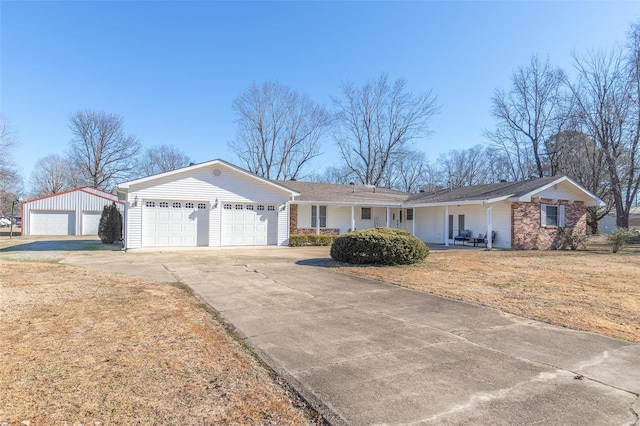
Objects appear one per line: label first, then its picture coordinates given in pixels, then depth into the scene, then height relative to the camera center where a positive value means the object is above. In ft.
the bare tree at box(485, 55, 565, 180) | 101.91 +32.14
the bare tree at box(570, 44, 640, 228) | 79.15 +21.84
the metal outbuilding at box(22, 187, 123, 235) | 101.19 +1.85
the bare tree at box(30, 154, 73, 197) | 164.04 +19.43
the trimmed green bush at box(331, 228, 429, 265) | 36.86 -2.73
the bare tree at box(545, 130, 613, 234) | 93.15 +16.30
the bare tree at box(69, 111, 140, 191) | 141.18 +26.83
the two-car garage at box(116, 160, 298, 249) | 56.13 +1.98
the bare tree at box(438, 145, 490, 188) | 151.47 +22.75
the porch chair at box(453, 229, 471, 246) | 68.54 -2.58
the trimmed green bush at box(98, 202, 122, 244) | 69.05 -1.20
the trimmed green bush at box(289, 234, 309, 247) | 65.87 -3.44
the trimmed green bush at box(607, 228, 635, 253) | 57.98 -2.21
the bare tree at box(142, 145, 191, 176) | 169.27 +28.03
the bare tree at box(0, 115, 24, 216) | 112.37 +12.66
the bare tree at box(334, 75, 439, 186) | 122.11 +27.83
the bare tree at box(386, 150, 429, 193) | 151.02 +19.85
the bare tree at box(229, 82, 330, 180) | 122.31 +27.95
